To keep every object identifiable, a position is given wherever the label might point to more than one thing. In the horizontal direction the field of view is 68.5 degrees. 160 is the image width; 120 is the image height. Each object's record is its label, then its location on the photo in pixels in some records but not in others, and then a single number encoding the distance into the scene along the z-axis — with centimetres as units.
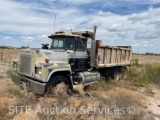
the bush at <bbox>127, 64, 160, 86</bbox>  697
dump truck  409
